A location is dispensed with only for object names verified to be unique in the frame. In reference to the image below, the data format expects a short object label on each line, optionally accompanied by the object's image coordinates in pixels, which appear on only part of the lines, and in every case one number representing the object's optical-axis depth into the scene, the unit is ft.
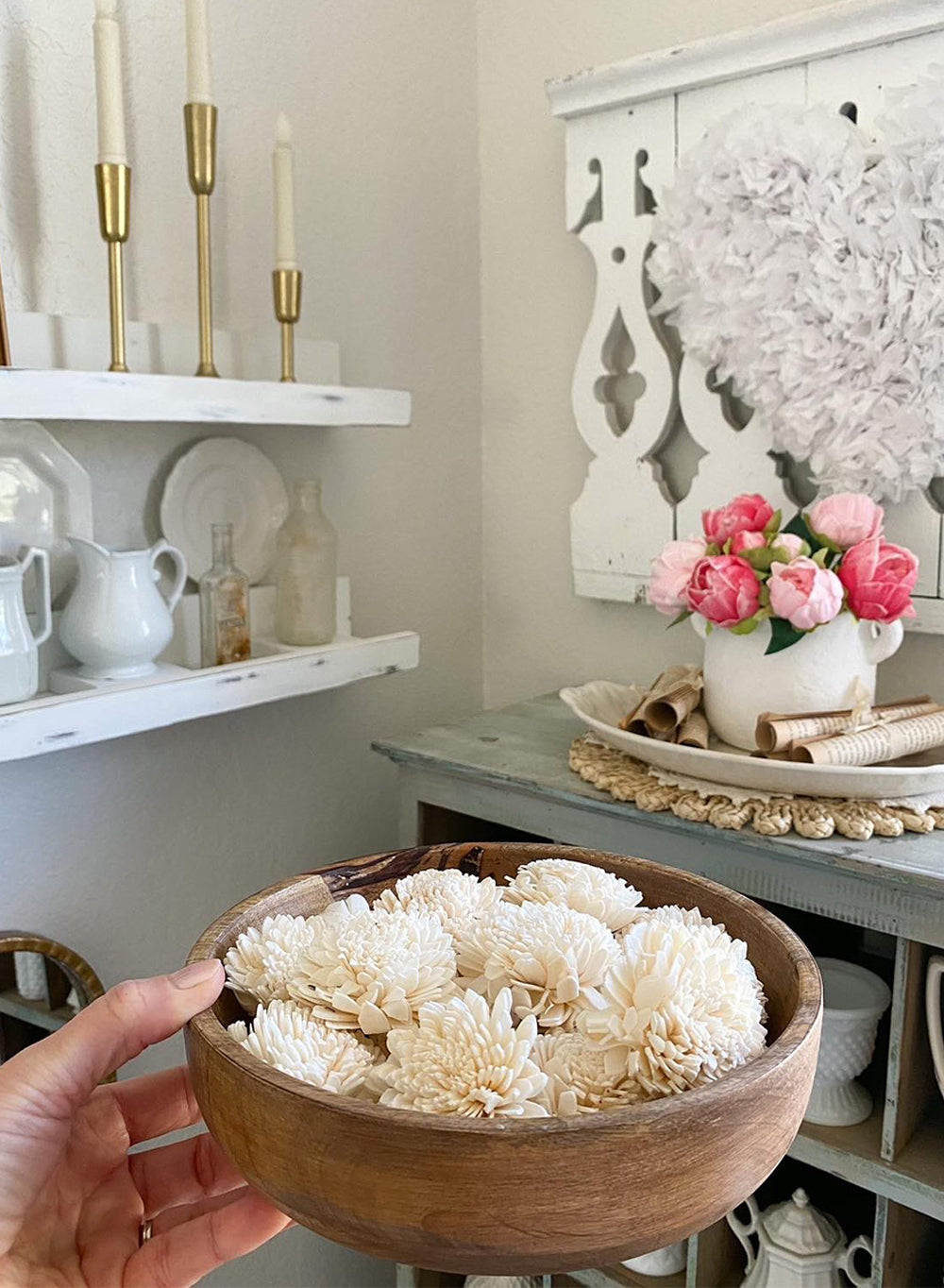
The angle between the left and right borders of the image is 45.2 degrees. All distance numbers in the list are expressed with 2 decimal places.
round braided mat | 3.34
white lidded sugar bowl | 3.70
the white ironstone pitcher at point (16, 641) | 3.48
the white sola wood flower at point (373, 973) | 1.73
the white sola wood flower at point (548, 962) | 1.76
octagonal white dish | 3.78
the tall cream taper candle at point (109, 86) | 3.53
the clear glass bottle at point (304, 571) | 4.48
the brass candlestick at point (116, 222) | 3.64
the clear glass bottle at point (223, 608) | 4.26
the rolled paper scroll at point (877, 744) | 3.47
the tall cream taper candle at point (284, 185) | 4.18
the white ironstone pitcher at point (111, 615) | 3.78
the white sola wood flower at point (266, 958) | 1.81
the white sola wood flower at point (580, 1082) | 1.58
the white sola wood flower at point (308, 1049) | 1.61
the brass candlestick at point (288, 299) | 4.29
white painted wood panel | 4.13
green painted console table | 3.26
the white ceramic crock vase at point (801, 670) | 3.65
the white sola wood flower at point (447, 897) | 2.01
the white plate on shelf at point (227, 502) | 4.36
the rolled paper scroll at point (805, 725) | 3.50
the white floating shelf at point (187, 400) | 3.33
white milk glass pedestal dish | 3.55
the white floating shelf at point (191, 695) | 3.42
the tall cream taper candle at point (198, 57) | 3.73
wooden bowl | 1.41
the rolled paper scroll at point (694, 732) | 3.73
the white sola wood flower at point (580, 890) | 1.97
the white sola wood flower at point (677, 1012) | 1.57
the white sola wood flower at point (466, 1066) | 1.53
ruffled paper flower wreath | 3.95
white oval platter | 3.40
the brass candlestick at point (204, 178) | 3.87
